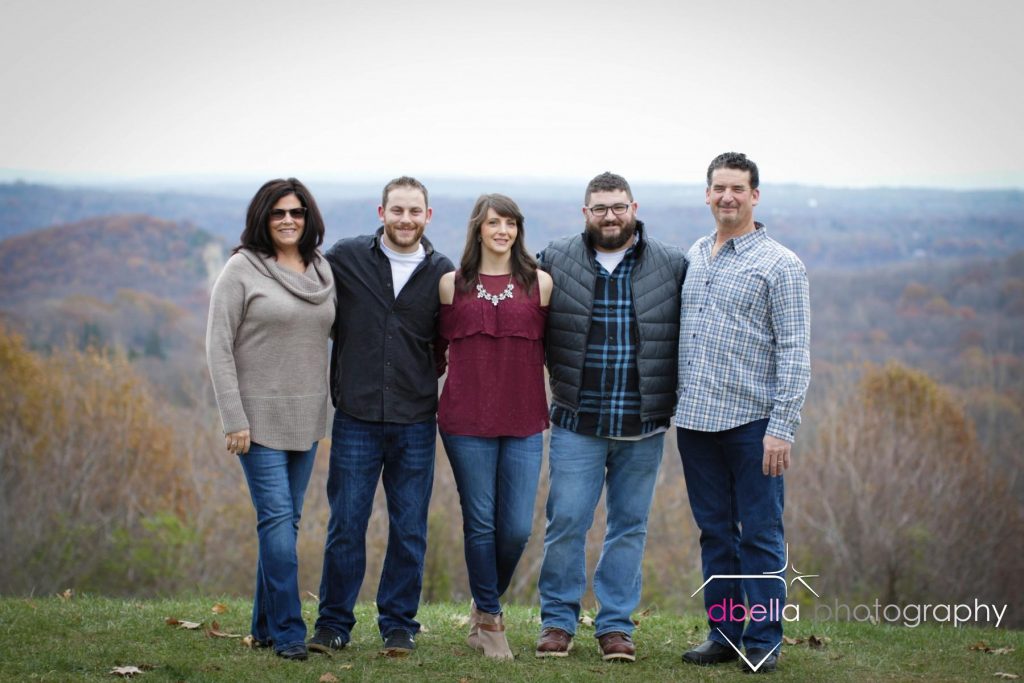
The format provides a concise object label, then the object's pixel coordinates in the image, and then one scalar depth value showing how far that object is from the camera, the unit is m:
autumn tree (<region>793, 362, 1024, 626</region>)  27.81
